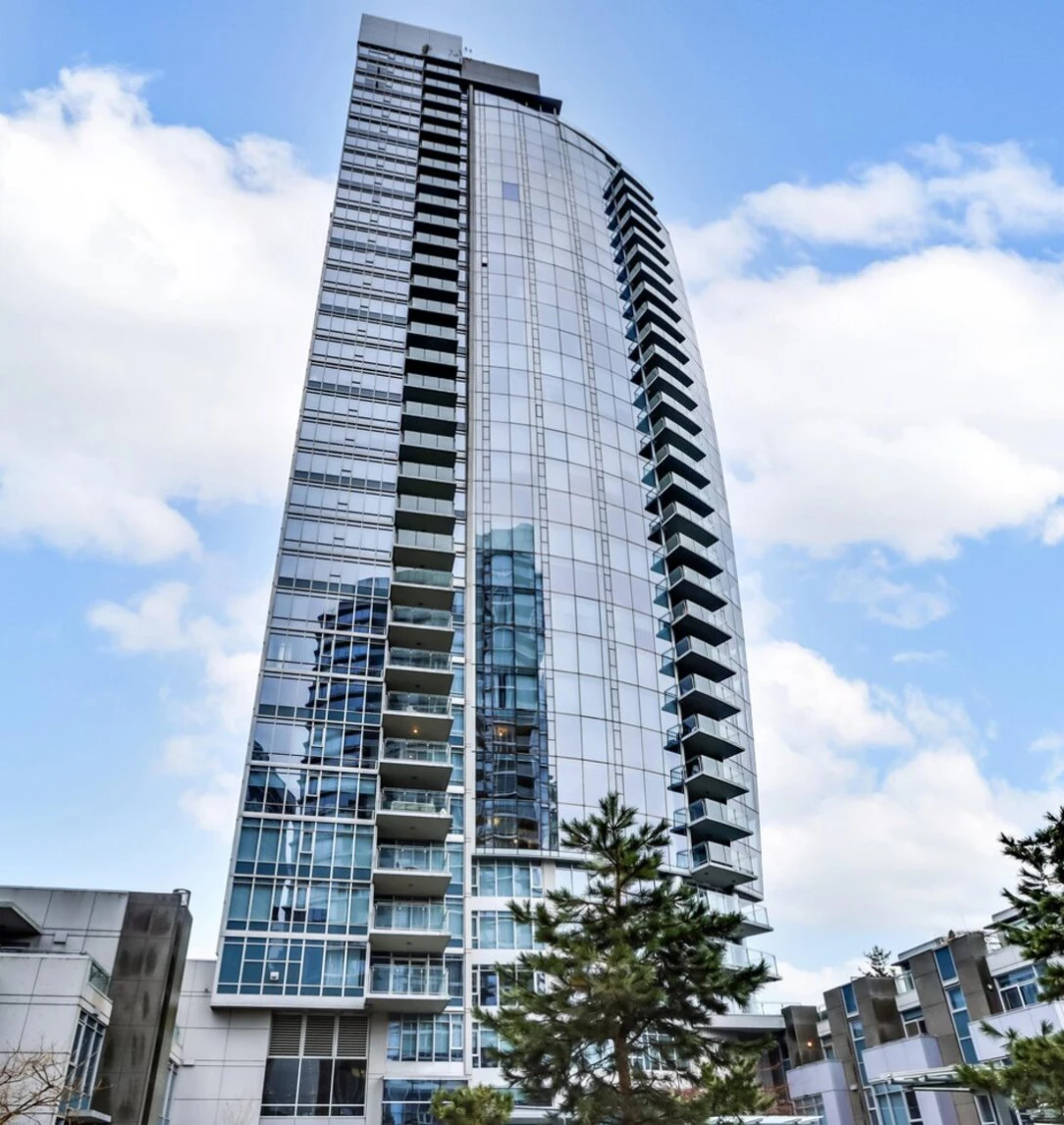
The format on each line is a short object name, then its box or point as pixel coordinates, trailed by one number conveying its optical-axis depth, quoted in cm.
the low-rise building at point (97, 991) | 2144
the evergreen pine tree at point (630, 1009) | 2023
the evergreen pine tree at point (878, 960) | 6562
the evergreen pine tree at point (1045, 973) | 1588
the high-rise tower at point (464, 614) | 3869
